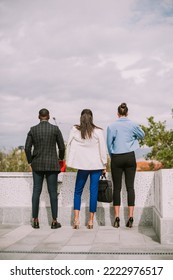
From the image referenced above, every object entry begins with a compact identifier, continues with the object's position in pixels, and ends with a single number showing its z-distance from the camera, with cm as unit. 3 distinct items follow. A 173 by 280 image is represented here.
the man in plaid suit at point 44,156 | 714
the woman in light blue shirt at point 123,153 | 712
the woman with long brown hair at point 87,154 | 706
